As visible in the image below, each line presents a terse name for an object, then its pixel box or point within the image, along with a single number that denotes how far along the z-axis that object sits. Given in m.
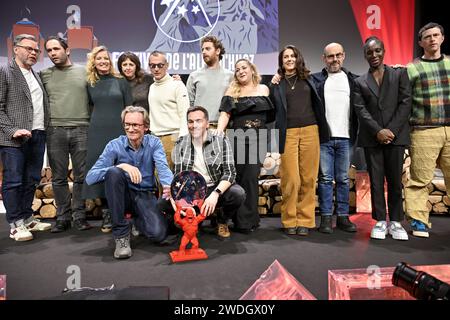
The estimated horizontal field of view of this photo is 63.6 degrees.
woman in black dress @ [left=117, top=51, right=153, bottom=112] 3.04
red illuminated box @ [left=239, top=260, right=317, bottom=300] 1.35
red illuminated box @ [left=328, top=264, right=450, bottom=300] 1.27
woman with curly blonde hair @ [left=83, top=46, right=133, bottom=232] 2.95
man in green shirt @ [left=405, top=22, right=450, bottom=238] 2.71
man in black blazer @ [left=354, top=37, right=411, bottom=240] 2.72
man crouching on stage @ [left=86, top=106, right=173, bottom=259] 2.40
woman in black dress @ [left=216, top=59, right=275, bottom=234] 2.88
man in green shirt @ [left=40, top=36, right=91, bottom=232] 2.97
